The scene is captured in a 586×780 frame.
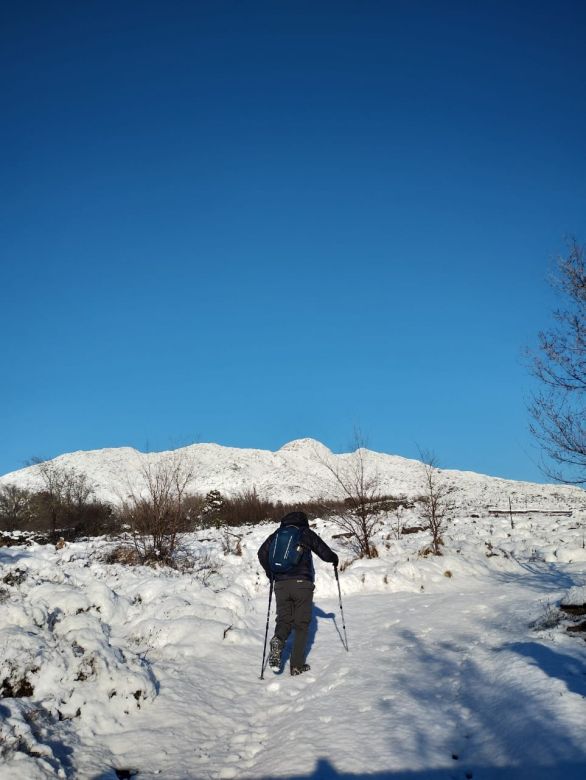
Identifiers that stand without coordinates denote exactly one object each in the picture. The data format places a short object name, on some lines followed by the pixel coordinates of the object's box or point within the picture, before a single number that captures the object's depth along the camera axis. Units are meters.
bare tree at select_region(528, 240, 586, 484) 11.57
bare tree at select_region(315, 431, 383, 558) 14.09
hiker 6.54
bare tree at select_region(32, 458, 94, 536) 28.24
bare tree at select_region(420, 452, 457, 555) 13.27
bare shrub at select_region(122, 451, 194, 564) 13.34
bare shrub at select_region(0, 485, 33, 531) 29.52
